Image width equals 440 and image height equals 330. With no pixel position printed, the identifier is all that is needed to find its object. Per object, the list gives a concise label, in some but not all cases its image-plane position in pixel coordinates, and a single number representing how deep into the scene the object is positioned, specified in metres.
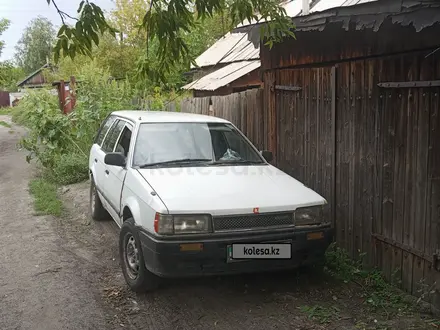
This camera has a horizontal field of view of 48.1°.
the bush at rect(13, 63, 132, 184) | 11.36
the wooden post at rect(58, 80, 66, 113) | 15.66
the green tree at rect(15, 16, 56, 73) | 68.00
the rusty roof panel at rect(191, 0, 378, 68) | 5.14
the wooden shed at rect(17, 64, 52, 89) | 63.93
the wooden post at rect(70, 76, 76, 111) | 13.69
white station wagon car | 4.30
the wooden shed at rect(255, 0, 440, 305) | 4.20
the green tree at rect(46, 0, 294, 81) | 3.46
